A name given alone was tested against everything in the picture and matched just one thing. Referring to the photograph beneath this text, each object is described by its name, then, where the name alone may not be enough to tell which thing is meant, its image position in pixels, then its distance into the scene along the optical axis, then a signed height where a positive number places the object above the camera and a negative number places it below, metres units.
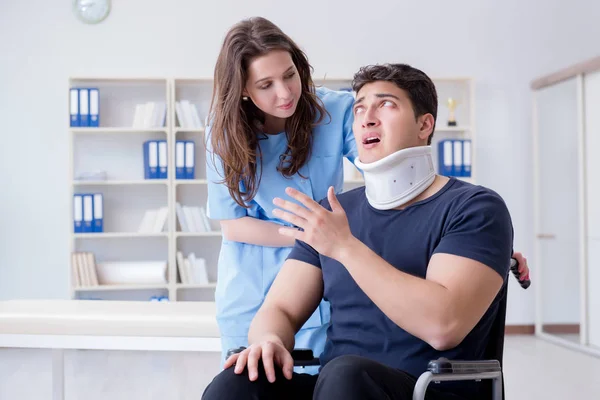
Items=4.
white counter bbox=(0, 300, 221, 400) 2.63 -0.45
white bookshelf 5.20 +0.18
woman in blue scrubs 1.82 +0.13
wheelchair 1.30 -0.30
